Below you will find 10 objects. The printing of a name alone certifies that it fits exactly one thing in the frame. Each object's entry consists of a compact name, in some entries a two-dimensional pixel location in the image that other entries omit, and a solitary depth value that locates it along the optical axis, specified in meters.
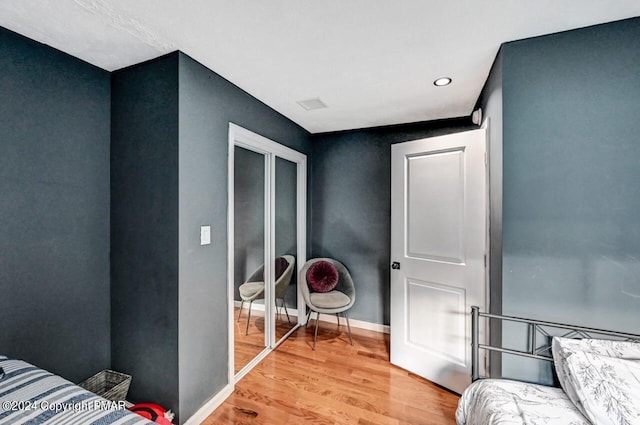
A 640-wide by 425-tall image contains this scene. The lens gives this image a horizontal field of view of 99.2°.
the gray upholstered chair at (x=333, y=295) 2.80
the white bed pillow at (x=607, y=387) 1.06
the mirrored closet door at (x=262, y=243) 2.24
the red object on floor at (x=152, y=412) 1.48
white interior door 2.02
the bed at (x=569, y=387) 1.10
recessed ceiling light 2.04
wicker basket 1.72
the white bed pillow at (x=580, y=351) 1.25
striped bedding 0.89
